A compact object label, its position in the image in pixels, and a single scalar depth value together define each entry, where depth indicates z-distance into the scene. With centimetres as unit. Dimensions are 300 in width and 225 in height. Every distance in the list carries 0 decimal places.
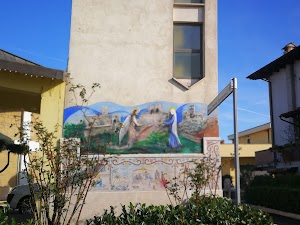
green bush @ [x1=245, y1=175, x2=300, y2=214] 1129
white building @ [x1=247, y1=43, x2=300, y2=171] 1680
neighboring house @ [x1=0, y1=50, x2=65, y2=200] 744
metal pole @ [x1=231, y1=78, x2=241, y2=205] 482
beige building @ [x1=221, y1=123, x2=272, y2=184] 2596
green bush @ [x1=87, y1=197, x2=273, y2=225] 495
